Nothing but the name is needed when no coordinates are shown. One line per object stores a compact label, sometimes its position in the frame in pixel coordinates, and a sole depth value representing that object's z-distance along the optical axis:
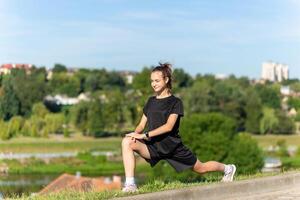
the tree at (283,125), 106.06
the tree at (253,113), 103.19
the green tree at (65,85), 131.88
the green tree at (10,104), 85.56
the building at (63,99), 119.31
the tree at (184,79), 126.18
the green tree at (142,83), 111.00
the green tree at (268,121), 104.81
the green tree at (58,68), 154.73
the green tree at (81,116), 101.88
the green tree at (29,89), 98.99
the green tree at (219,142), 60.19
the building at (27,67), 94.11
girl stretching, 7.59
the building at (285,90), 137.19
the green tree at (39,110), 105.50
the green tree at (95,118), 101.25
